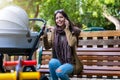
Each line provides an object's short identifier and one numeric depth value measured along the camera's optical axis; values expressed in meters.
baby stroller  6.12
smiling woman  6.16
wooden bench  6.54
